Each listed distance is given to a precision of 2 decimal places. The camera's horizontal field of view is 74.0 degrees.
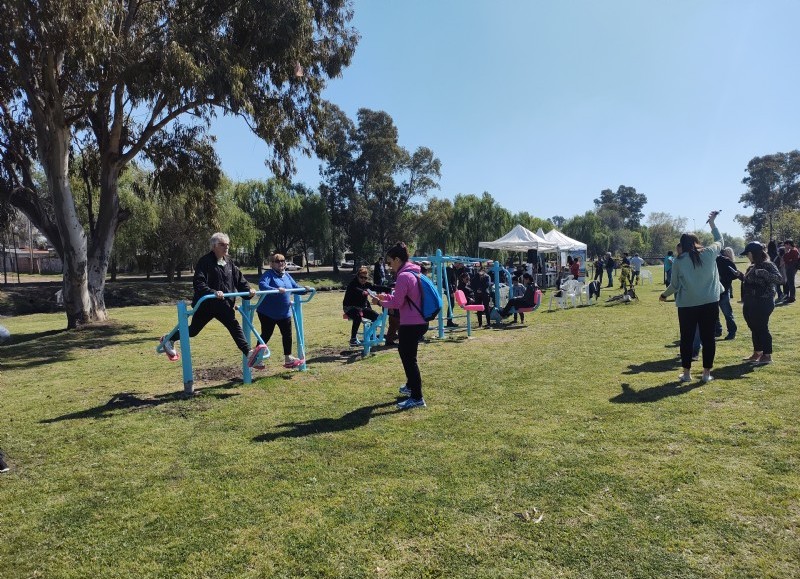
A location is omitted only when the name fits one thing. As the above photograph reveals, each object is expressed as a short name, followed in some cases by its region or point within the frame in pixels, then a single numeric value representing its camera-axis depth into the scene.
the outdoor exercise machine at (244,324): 6.31
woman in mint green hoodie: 6.23
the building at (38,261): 63.30
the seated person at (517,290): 14.71
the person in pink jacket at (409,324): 5.75
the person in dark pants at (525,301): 12.73
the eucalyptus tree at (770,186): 94.00
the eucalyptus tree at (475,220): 49.66
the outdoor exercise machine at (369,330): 9.18
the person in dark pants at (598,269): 24.12
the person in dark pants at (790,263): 15.36
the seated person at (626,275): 18.16
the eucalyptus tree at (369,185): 47.47
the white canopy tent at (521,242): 24.14
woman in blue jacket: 7.39
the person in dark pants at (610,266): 25.53
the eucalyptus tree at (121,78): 11.82
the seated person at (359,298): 9.37
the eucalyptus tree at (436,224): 47.84
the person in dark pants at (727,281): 8.75
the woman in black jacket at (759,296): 7.16
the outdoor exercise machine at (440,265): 10.95
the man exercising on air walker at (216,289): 6.37
